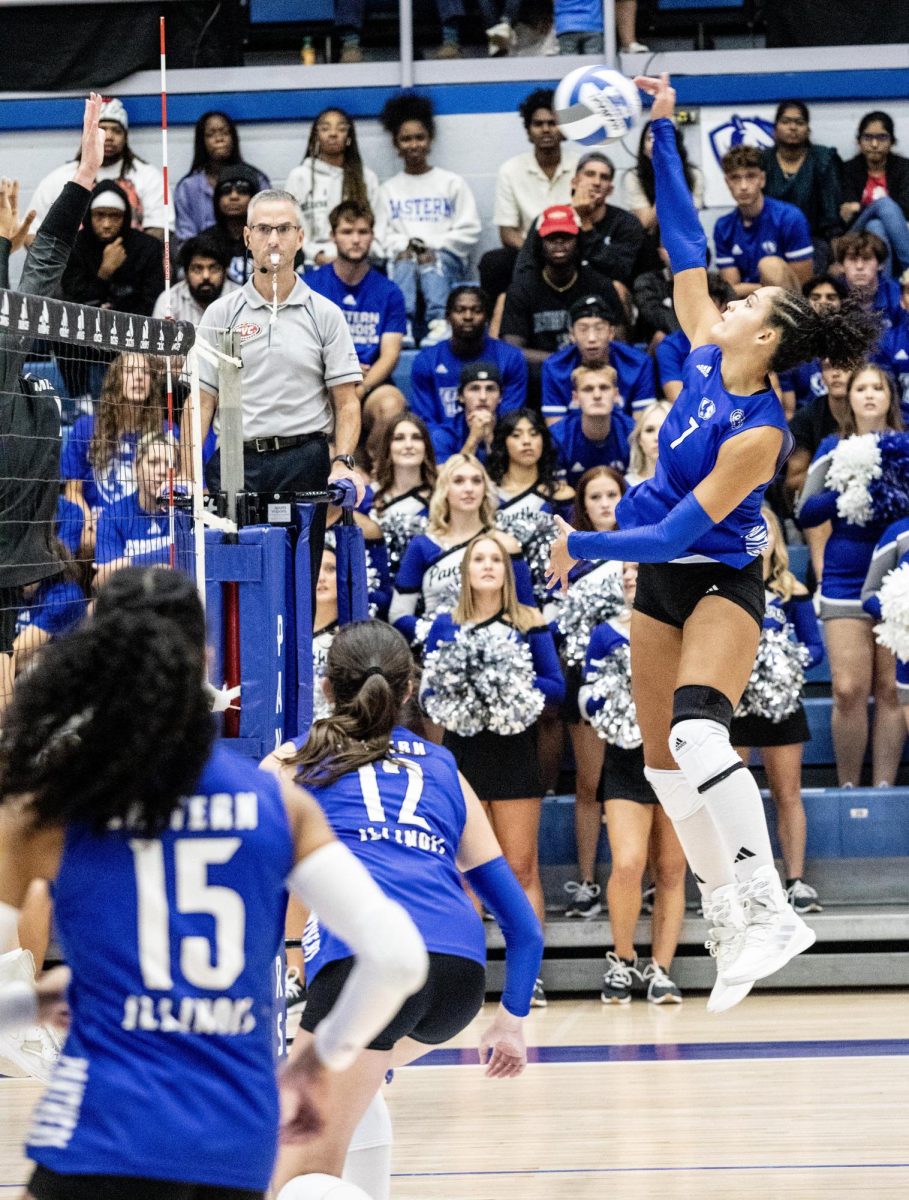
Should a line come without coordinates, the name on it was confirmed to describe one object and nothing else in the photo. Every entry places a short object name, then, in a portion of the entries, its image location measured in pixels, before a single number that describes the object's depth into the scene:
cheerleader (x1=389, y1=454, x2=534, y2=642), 16.58
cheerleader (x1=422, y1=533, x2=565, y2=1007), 15.66
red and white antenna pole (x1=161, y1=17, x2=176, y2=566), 10.65
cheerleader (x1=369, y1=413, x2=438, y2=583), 17.69
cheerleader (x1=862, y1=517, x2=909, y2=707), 16.48
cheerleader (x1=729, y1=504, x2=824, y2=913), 16.19
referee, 12.56
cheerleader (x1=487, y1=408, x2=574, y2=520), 17.66
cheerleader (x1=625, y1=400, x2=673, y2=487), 17.05
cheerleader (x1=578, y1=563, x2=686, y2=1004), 15.30
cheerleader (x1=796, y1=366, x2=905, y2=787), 17.12
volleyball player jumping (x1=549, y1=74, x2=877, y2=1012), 9.62
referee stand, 10.81
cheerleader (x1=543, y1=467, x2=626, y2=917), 16.50
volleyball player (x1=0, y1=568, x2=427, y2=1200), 4.70
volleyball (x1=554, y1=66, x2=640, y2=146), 10.84
